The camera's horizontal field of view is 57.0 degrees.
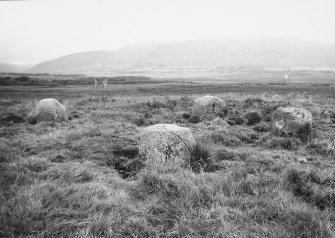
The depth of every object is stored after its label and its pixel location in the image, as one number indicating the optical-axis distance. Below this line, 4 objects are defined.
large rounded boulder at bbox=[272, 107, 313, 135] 12.11
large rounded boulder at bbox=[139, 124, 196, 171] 7.76
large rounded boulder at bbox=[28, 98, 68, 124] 15.56
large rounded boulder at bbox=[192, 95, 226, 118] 17.75
